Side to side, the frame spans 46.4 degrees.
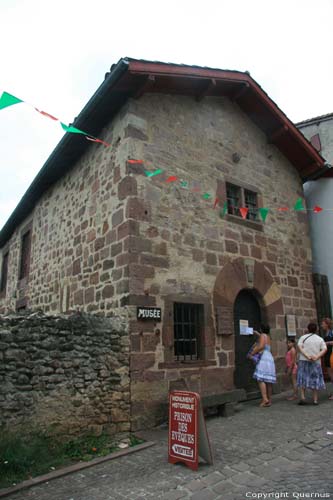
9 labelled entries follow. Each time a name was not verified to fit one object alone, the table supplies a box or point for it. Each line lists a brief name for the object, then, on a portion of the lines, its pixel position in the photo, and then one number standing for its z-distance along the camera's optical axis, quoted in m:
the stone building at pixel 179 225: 6.20
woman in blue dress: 6.67
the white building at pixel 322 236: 9.30
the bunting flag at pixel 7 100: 4.57
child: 7.44
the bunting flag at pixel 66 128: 5.28
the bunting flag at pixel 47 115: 5.11
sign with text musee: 5.82
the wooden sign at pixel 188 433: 4.04
